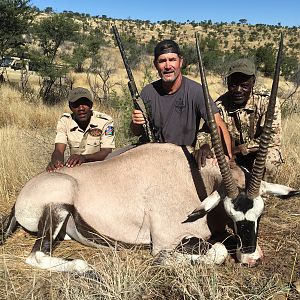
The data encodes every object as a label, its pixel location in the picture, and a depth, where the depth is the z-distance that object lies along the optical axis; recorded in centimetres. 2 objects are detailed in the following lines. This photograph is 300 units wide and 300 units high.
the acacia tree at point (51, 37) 1436
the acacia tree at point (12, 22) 1464
